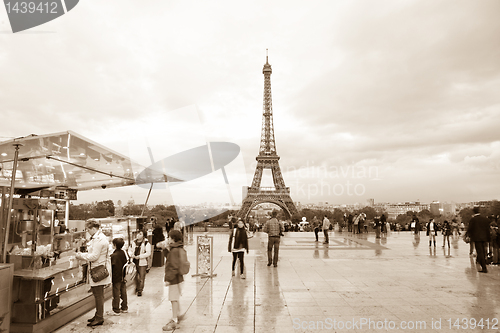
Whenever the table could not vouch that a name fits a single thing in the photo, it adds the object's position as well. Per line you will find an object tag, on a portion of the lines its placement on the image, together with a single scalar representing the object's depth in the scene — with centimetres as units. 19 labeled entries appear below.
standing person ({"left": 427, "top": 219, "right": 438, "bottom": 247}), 1495
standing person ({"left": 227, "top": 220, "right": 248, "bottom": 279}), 889
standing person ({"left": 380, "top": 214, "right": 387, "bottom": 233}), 2073
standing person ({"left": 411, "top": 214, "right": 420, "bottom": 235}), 2161
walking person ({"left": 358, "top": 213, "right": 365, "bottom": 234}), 2314
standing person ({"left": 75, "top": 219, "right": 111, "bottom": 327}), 539
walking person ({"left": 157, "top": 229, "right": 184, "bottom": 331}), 530
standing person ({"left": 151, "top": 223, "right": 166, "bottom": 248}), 1001
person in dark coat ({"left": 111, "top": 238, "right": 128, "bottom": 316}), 578
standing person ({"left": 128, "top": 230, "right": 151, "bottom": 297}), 723
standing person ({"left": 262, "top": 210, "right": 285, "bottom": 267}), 987
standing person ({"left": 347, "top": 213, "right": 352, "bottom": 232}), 2509
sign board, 910
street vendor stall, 491
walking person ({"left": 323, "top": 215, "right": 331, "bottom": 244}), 1698
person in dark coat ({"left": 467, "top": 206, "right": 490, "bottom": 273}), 927
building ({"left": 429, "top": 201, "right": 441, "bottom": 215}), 11600
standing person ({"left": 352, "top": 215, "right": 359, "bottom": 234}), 2329
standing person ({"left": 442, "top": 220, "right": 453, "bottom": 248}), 1424
